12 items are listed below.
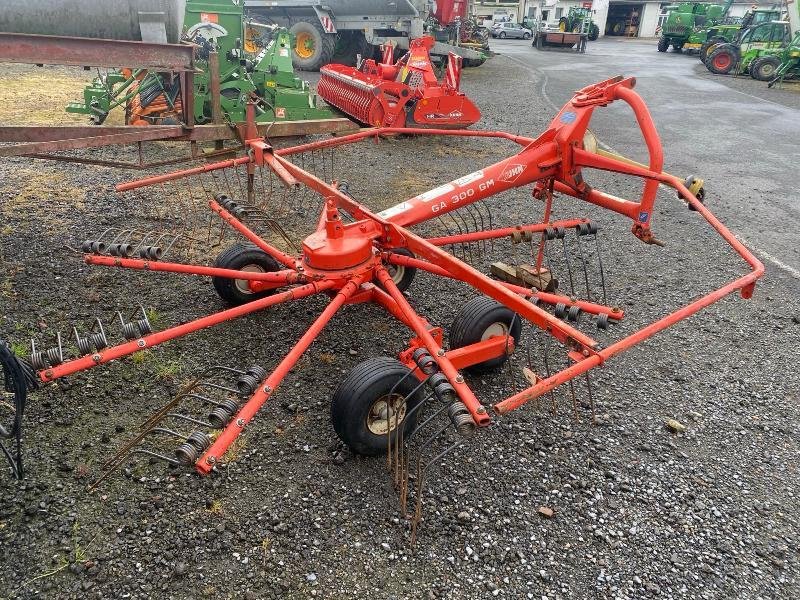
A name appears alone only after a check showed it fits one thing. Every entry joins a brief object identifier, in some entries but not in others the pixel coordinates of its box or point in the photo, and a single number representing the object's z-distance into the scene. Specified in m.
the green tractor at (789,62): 17.22
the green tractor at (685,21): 26.98
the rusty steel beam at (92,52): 3.74
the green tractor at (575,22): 29.86
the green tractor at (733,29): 20.17
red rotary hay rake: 2.54
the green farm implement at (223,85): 8.59
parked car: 38.00
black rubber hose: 2.29
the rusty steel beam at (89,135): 4.08
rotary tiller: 8.71
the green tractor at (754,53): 18.61
